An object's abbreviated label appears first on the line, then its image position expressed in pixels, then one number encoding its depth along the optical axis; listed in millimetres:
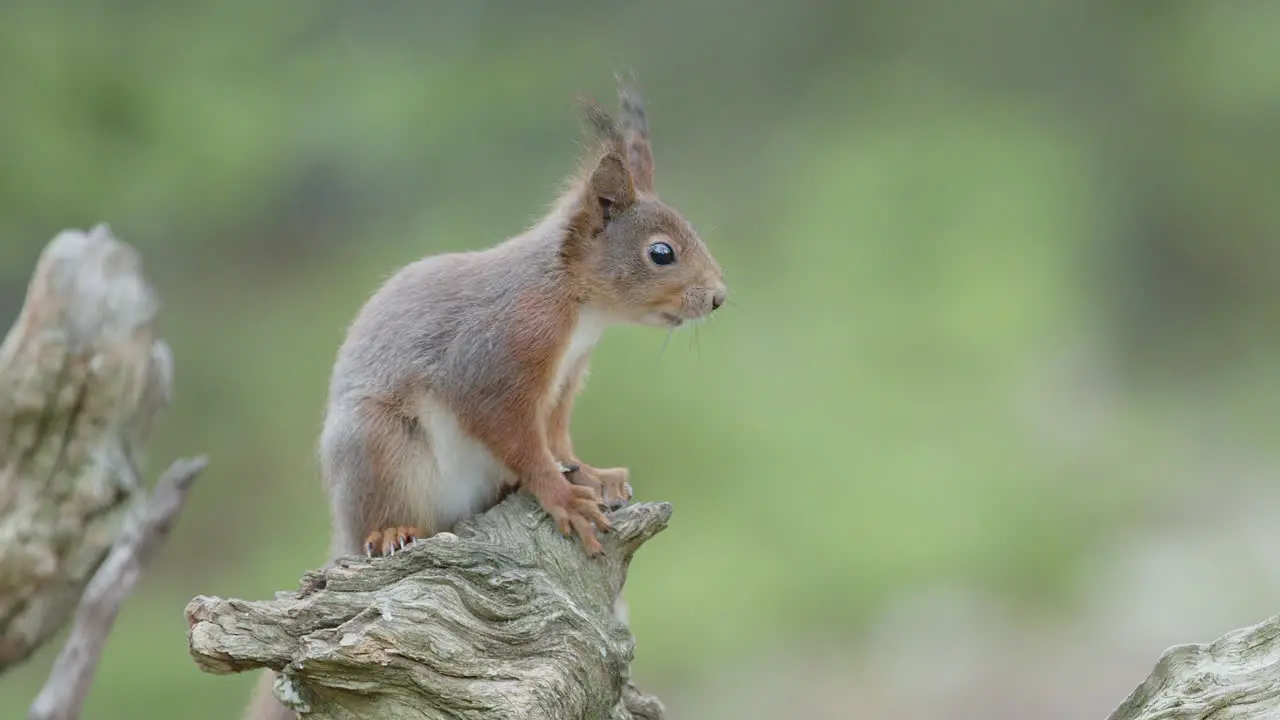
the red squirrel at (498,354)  5039
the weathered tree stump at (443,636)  4963
